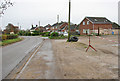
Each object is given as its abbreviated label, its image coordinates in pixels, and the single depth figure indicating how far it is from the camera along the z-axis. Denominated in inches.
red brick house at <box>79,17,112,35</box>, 1059.4
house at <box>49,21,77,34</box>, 1664.6
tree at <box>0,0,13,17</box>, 199.6
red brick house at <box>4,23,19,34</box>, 1538.3
